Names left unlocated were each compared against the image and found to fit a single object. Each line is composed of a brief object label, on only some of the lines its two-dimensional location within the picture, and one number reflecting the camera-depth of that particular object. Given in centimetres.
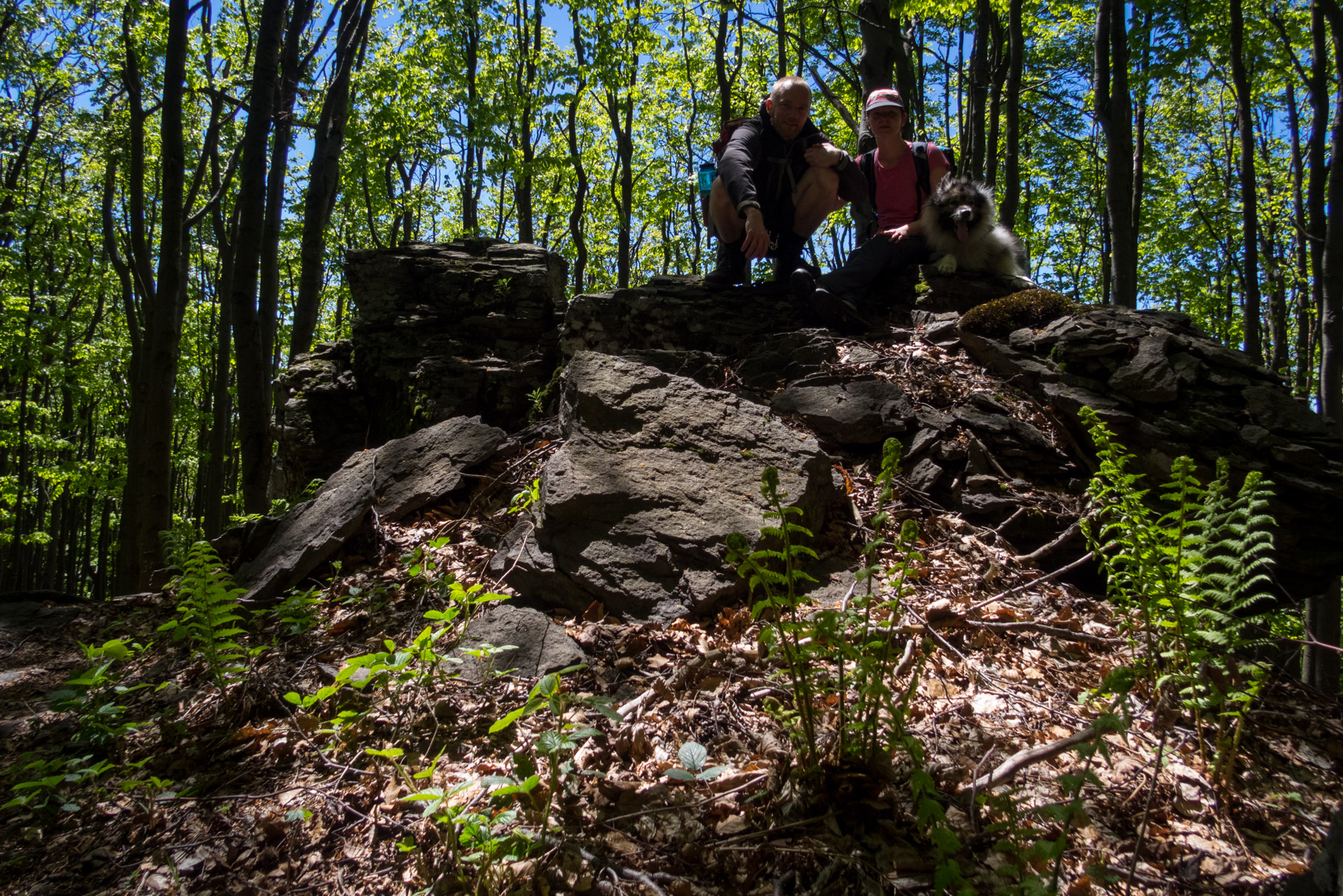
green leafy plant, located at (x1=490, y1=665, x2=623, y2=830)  157
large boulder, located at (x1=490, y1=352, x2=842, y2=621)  285
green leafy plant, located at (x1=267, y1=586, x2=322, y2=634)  295
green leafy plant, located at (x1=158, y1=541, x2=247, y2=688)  248
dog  527
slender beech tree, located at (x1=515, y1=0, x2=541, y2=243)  1406
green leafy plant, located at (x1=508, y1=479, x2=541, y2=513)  352
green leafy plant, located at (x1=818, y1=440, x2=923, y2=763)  161
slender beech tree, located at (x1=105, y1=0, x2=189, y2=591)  666
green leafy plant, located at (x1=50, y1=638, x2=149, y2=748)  231
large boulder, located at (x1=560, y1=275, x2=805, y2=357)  535
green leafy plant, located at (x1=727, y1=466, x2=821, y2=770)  167
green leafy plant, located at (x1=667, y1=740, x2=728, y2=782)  163
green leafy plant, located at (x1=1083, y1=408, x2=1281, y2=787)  188
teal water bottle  551
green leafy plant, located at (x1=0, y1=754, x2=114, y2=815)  196
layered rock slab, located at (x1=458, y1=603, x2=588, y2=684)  246
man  504
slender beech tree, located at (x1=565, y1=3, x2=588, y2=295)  1430
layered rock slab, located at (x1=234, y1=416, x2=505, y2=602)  346
